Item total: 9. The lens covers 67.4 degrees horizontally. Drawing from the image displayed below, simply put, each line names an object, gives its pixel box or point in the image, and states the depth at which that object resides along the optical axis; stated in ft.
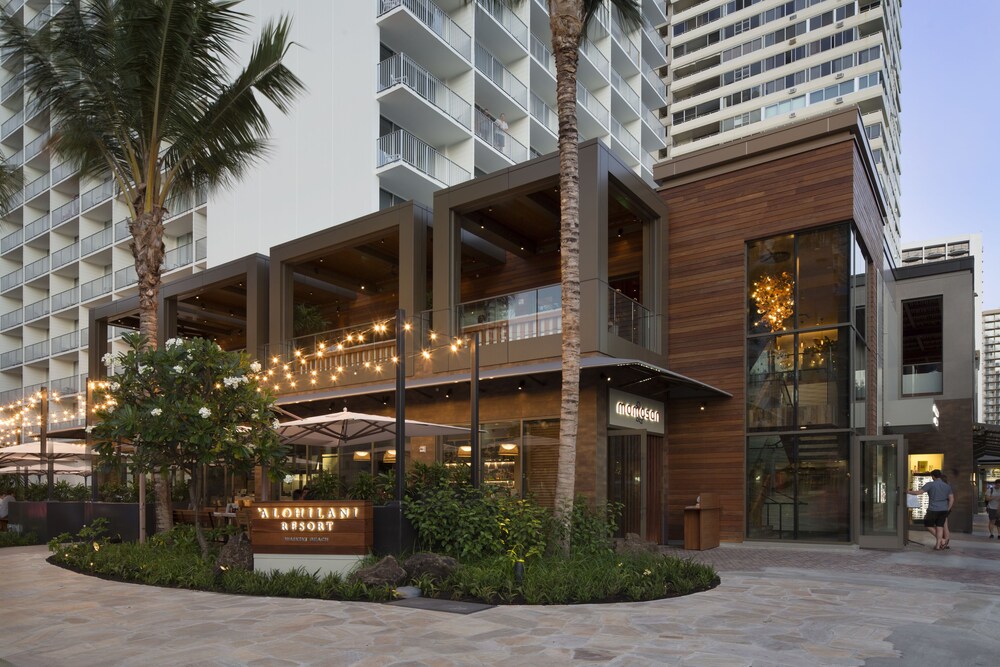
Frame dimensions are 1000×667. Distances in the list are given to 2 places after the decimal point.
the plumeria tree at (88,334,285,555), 35.68
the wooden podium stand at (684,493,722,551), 47.52
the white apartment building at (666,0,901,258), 153.28
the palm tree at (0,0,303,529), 42.39
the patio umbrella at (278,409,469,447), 39.09
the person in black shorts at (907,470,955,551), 49.21
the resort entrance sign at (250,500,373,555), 33.88
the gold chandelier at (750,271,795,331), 51.44
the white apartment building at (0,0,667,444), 80.69
